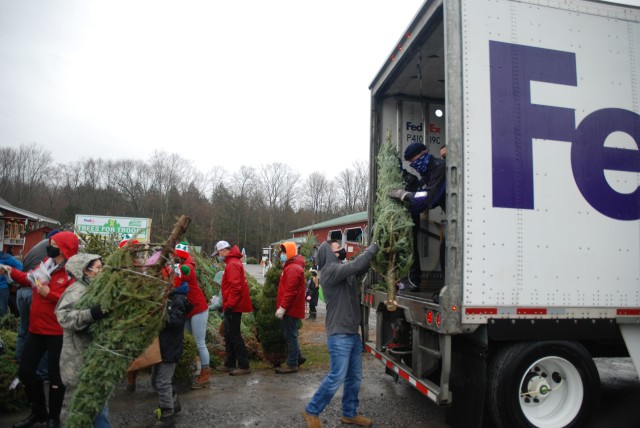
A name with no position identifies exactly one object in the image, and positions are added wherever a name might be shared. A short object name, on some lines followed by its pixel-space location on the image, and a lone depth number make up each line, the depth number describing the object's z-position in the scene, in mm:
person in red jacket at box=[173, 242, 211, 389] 5676
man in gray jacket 4297
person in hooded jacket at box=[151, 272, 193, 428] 4477
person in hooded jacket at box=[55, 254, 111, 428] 3346
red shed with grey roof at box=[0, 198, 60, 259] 21172
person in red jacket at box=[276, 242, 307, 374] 6426
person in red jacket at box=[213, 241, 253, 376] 6402
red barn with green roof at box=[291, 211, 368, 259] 22688
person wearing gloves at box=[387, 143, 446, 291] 4656
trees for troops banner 12597
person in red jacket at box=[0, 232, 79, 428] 4066
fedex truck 3803
